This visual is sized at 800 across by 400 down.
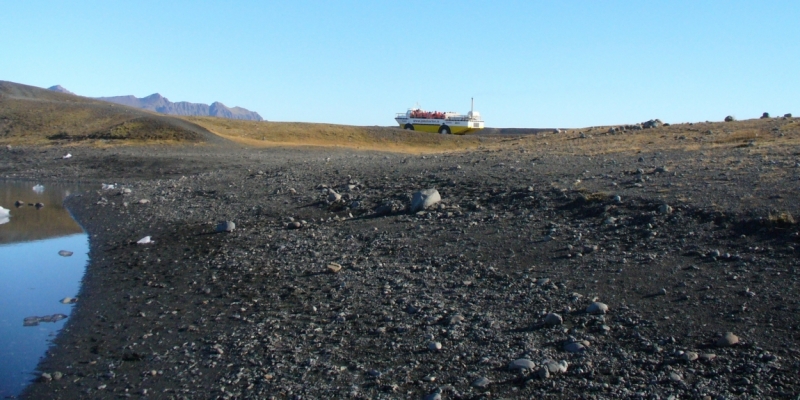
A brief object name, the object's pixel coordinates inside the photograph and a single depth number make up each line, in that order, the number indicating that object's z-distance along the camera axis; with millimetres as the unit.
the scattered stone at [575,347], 5805
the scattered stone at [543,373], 5355
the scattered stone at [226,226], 12609
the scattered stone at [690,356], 5488
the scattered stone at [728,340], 5676
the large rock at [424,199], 12250
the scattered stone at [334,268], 9008
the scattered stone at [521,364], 5520
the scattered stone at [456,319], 6671
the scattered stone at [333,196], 14201
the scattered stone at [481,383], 5309
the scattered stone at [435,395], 5122
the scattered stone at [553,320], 6426
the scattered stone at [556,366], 5434
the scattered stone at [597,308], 6605
